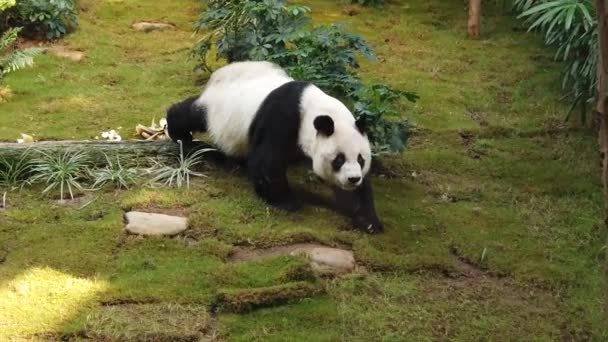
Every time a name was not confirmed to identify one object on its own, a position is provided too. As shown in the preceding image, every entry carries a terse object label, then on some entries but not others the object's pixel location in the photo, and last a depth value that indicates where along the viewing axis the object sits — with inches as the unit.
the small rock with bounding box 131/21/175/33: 386.6
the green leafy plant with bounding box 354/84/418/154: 228.1
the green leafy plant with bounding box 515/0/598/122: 256.4
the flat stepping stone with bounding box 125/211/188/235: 199.6
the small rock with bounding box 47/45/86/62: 341.7
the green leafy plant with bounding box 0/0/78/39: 351.6
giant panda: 205.8
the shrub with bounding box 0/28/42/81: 301.4
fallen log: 232.5
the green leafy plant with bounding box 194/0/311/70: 281.0
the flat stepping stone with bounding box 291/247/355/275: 184.4
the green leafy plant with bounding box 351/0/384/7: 428.1
